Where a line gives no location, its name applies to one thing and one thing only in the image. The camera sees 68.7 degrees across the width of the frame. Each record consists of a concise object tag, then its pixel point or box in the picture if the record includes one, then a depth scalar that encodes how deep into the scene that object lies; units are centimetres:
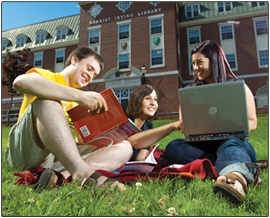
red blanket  139
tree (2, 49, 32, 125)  1217
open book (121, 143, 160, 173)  169
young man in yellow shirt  134
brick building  1480
